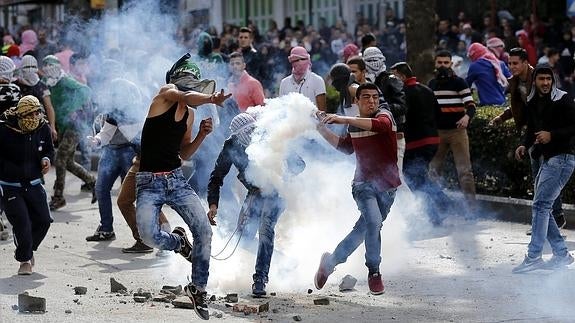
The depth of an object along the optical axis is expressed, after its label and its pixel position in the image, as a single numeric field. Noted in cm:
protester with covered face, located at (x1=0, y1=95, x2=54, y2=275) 1715
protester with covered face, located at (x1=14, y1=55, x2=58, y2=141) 2406
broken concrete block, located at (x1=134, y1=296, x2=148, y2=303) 1476
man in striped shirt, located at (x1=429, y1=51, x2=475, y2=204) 2206
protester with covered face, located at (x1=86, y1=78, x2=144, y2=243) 1908
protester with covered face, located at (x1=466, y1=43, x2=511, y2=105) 2473
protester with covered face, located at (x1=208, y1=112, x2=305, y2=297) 1511
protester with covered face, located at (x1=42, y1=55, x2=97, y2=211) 2409
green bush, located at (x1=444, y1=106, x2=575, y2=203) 2267
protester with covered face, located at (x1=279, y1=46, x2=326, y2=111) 2052
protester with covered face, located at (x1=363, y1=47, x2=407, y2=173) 1926
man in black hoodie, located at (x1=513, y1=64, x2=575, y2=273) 1650
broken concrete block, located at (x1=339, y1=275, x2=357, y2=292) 1568
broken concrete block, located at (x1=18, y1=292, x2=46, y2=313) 1423
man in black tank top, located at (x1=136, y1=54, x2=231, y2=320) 1382
